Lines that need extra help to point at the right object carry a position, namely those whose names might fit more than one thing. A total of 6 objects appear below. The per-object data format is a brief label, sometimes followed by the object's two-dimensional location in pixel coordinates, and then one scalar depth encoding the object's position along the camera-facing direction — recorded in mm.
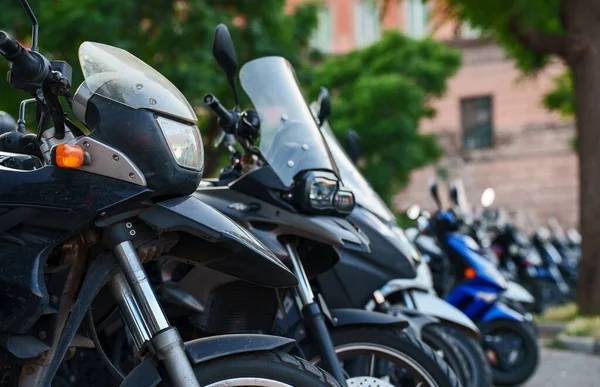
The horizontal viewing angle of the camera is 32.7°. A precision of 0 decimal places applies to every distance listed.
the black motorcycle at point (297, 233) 3547
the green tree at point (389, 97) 20484
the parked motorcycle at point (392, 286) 4254
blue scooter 6793
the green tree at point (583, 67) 11031
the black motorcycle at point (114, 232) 2549
